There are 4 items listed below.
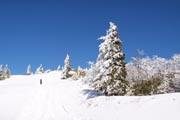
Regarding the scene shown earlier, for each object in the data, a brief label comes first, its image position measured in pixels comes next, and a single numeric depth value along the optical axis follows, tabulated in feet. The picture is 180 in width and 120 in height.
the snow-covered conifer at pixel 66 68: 263.08
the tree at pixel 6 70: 403.81
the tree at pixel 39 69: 488.02
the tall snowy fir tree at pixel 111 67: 94.89
